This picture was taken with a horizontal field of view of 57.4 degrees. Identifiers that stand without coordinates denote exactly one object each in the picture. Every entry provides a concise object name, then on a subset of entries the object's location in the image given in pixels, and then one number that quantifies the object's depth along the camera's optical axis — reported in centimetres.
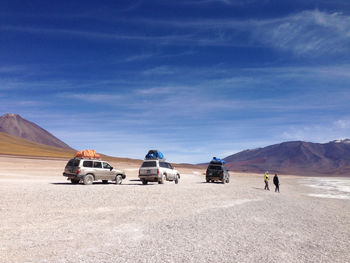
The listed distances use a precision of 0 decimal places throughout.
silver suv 2544
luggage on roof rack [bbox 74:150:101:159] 2714
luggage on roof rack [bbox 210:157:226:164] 3853
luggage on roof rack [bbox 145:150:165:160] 3488
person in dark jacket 3161
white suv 2848
